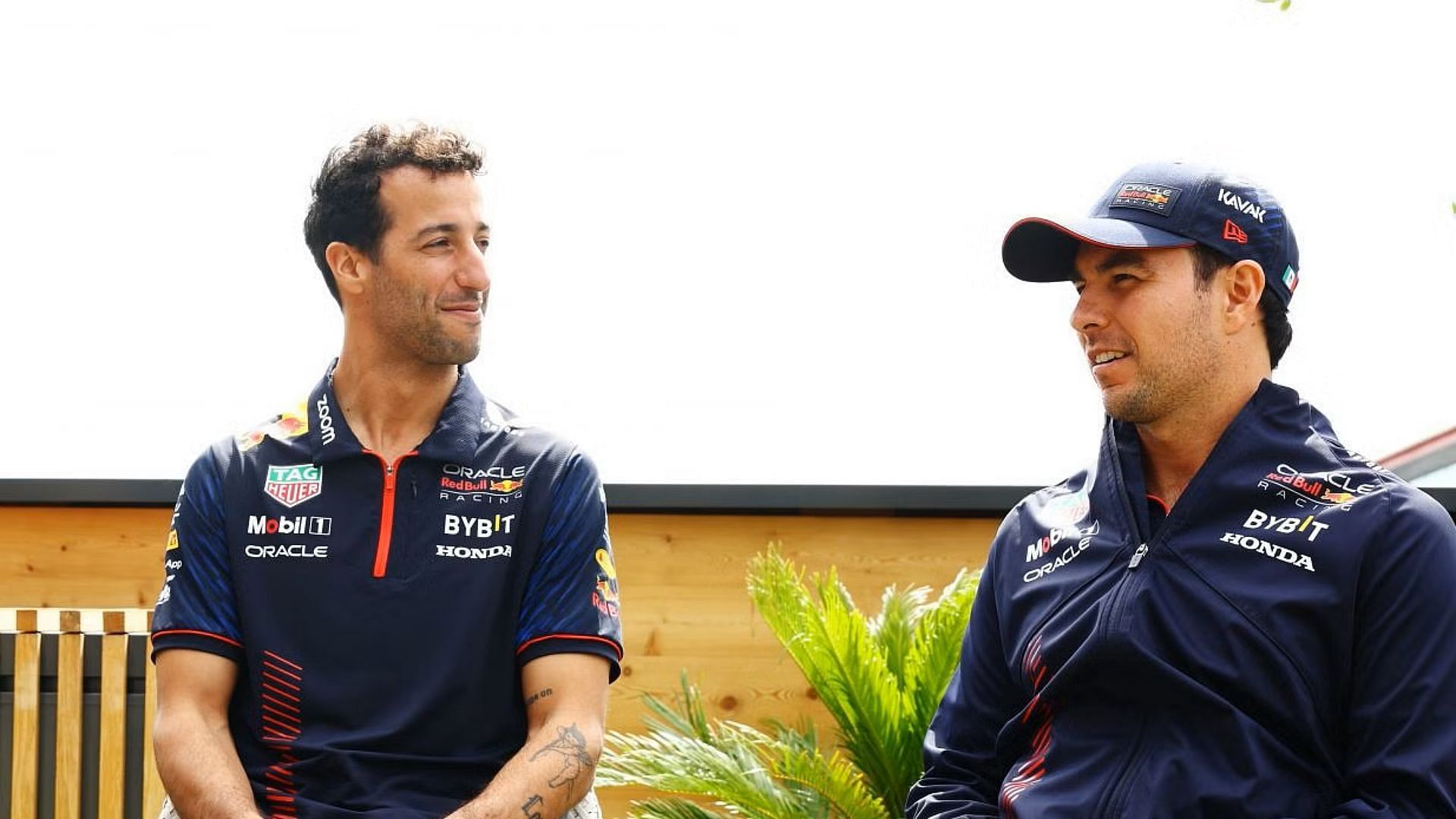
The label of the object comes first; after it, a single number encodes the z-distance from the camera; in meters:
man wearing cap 3.76
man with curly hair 4.62
